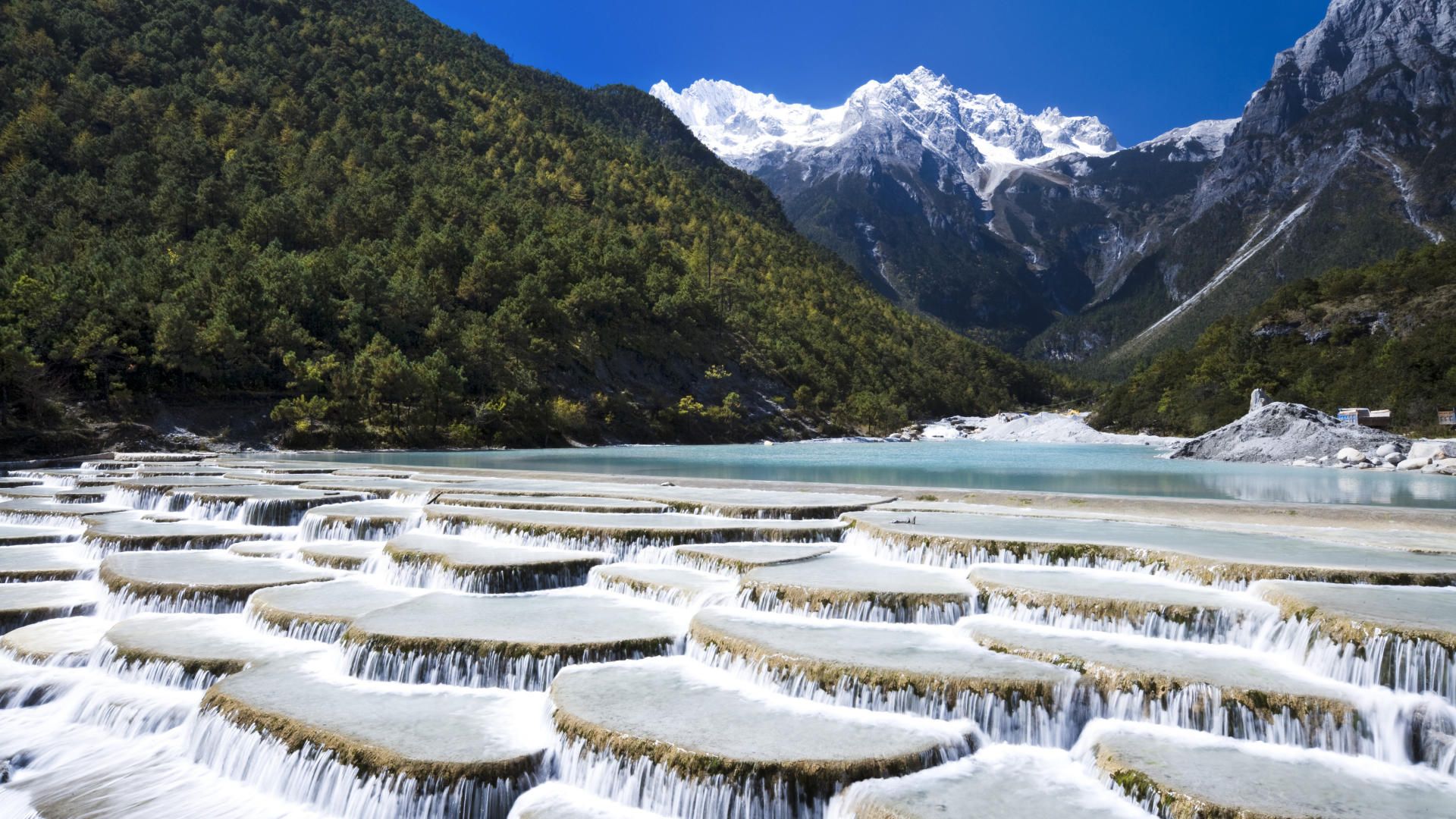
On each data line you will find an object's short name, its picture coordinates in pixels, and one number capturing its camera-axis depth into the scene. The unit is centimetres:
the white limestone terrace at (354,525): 1783
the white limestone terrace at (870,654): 814
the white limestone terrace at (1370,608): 827
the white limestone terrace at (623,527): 1541
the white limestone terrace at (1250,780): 610
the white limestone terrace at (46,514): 1909
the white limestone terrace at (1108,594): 982
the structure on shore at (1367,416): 5744
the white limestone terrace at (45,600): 1226
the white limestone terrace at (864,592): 1090
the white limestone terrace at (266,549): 1604
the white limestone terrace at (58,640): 1087
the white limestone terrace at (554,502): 1975
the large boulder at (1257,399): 5214
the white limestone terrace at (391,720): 721
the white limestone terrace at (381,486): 2256
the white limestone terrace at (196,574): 1257
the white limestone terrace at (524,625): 970
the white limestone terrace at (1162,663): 783
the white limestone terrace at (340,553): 1497
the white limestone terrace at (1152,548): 1123
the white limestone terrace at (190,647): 993
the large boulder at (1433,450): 3725
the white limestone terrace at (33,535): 1755
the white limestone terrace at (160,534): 1620
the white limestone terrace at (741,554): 1337
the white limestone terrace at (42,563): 1440
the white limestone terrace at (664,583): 1211
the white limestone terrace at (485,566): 1316
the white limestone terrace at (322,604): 1097
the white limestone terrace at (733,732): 677
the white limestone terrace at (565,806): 684
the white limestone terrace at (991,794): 629
